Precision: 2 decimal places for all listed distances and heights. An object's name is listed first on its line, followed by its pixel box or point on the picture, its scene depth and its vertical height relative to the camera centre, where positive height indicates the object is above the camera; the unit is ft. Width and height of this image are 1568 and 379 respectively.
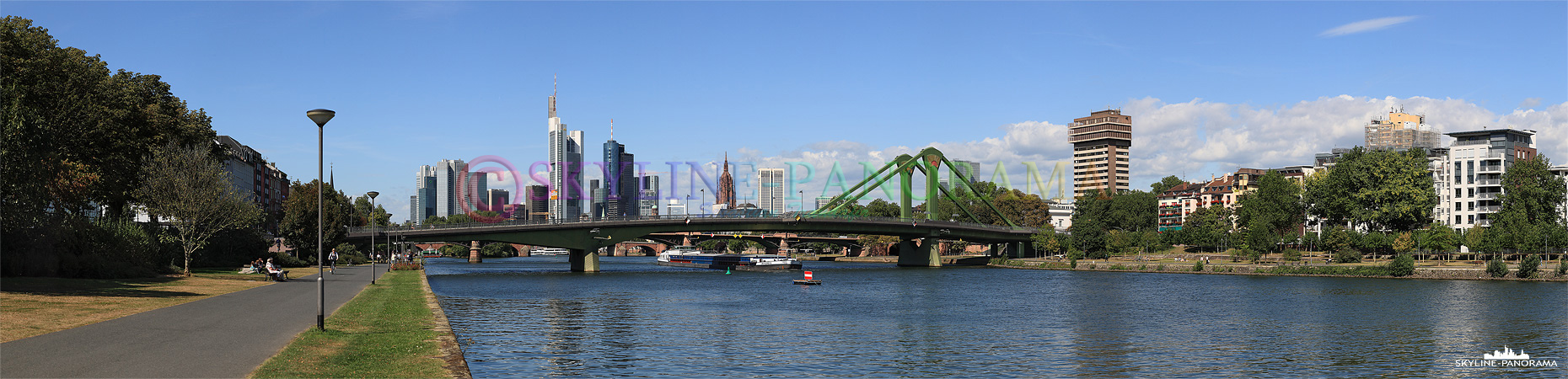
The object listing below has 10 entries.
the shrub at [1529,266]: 272.72 -14.74
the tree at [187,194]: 223.30 +3.70
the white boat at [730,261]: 463.42 -23.01
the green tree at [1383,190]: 382.83 +6.16
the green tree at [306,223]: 358.84 -4.32
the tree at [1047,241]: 506.48 -15.17
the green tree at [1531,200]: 337.93 +2.57
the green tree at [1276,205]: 424.87 +1.32
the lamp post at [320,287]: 90.74 -6.38
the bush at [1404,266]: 303.48 -16.23
